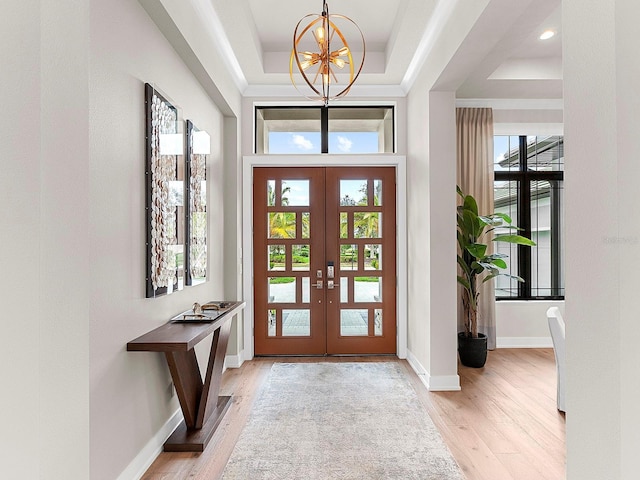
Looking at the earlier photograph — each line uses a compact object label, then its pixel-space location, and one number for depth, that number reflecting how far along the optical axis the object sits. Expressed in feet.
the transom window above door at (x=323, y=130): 15.37
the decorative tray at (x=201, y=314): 8.74
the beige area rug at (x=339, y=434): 7.48
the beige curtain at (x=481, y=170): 15.28
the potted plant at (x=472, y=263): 13.28
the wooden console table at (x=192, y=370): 7.19
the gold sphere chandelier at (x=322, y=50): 8.49
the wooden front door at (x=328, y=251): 15.20
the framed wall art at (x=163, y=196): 7.75
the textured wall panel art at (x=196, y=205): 9.86
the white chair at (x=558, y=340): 9.66
